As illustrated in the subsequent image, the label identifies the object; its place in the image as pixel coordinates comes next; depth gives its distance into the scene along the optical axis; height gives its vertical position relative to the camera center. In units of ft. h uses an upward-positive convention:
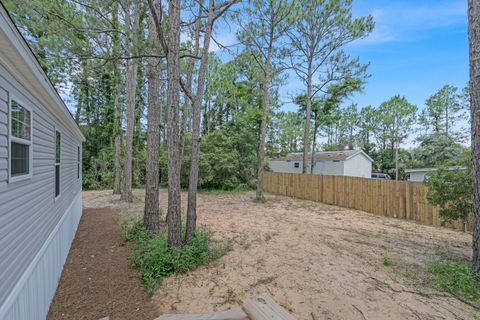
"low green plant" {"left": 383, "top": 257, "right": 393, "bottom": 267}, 13.57 -5.56
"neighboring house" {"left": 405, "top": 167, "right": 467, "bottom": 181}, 46.36 -2.26
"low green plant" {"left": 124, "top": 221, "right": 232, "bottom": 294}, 12.21 -5.26
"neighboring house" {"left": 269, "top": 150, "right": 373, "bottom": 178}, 66.03 -0.28
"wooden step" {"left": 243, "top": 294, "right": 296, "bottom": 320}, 6.54 -4.16
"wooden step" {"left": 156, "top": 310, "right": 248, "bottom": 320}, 6.82 -4.42
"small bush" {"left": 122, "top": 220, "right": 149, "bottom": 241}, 16.97 -5.19
